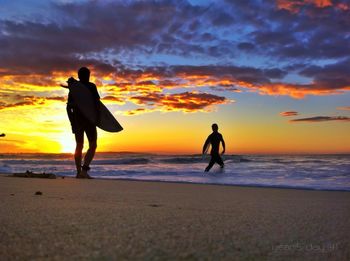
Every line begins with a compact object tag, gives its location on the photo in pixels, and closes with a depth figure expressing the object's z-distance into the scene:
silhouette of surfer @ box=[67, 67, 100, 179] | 7.31
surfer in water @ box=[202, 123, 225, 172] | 13.95
